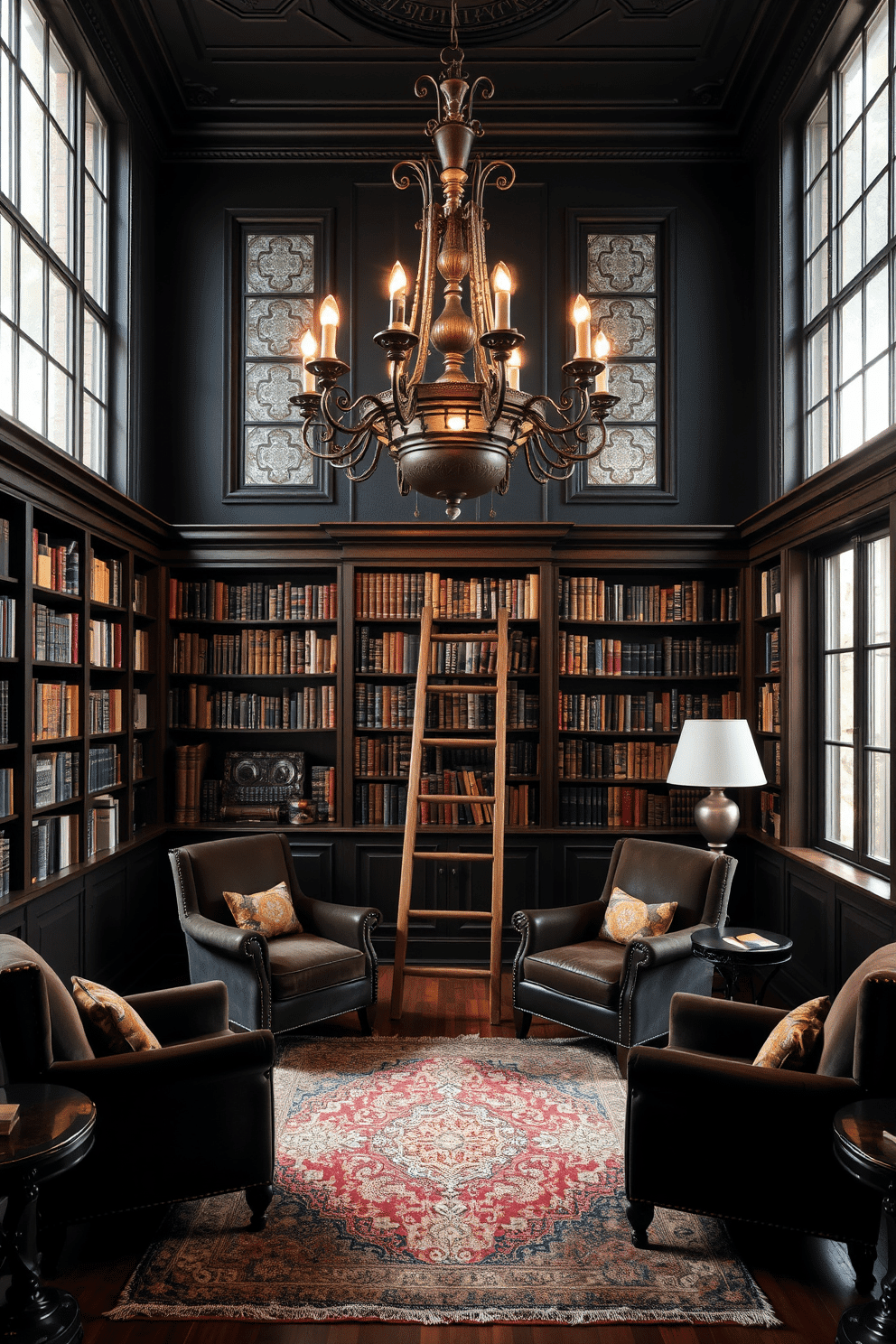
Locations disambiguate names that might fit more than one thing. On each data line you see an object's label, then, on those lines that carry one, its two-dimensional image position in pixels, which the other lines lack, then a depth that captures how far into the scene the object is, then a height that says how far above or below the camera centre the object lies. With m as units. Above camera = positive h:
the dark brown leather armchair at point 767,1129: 2.37 -1.18
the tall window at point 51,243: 3.89 +2.10
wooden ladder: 4.36 -0.59
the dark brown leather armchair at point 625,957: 3.73 -1.15
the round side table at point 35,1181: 1.98 -1.06
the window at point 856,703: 3.98 -0.05
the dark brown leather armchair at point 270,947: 3.80 -1.15
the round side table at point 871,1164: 2.00 -1.03
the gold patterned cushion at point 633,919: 4.09 -1.02
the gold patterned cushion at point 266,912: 4.20 -1.02
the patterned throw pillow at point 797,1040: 2.55 -0.97
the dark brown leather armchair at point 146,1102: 2.38 -1.16
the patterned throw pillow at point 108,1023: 2.61 -0.95
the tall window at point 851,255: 4.04 +2.09
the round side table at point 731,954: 3.50 -1.00
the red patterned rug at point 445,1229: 2.38 -1.57
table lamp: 4.02 -0.29
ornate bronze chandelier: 2.46 +0.85
